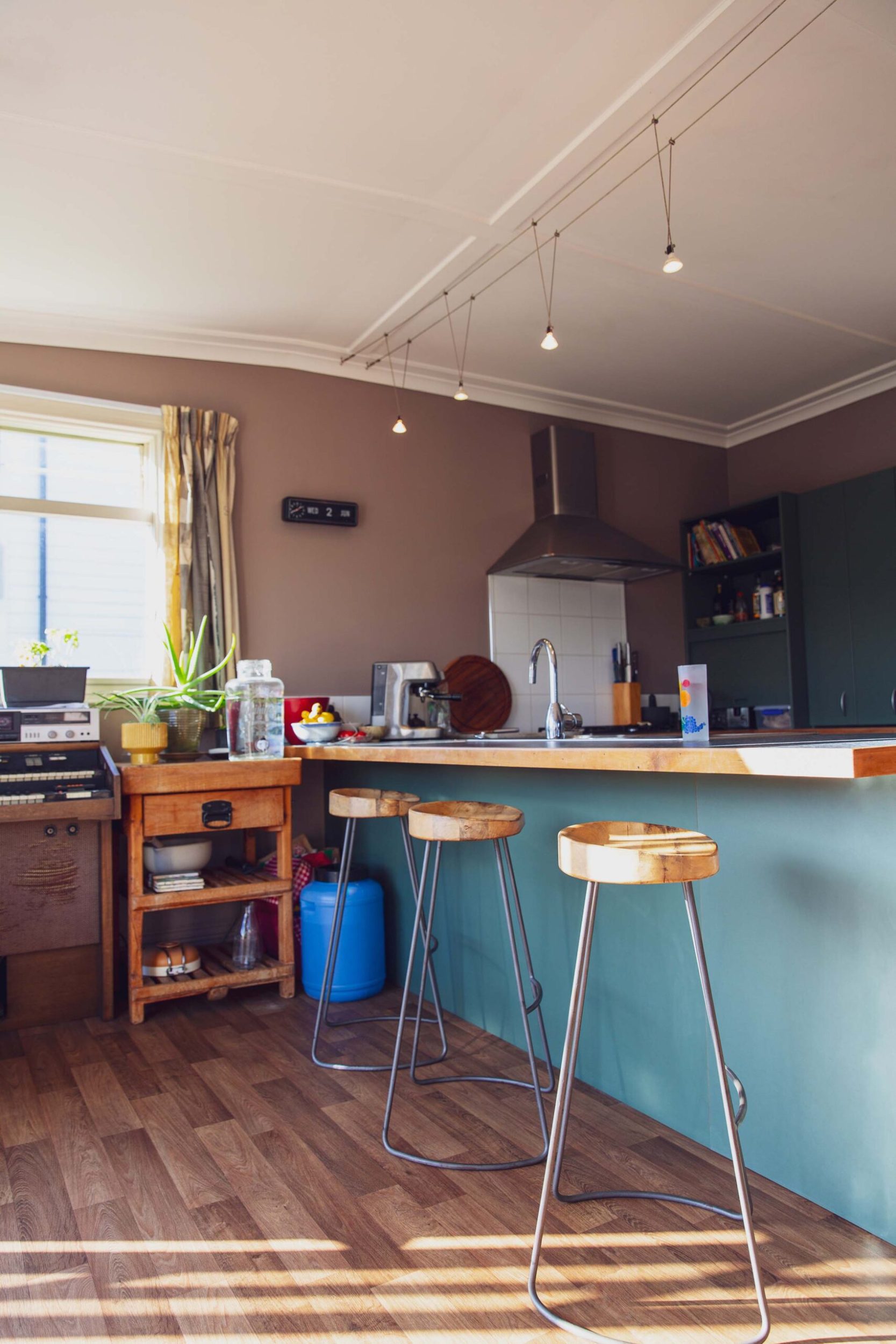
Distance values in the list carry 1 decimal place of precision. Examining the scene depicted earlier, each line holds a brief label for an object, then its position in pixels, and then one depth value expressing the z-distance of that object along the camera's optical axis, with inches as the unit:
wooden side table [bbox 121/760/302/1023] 114.0
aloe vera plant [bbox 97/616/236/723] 131.6
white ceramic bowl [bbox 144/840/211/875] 120.1
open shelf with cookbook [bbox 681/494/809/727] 178.2
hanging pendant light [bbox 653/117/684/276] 98.5
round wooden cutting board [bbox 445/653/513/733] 171.5
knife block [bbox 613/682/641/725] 191.3
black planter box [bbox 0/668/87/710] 118.3
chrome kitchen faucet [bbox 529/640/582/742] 110.9
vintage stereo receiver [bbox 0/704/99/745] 113.6
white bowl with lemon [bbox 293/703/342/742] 132.2
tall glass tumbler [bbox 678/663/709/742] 84.5
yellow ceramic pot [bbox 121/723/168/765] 124.2
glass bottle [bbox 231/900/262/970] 123.0
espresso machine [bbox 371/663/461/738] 138.8
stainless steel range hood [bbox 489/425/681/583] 169.0
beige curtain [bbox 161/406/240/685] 143.7
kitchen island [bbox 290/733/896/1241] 59.9
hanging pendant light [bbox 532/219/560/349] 110.9
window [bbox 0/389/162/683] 139.0
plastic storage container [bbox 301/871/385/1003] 118.3
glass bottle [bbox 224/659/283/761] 130.9
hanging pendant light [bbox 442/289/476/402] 145.9
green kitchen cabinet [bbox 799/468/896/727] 162.4
